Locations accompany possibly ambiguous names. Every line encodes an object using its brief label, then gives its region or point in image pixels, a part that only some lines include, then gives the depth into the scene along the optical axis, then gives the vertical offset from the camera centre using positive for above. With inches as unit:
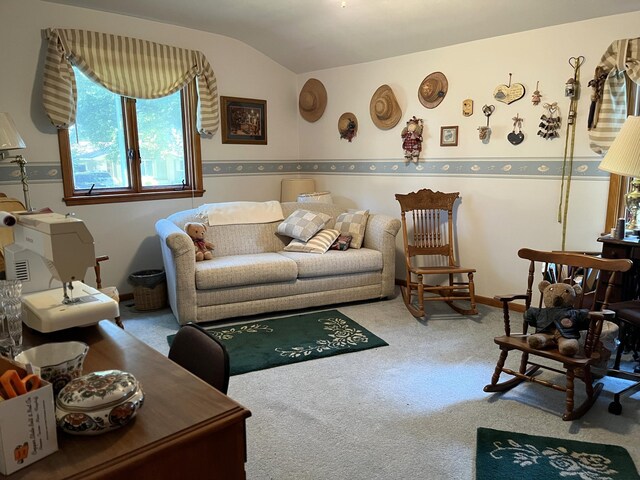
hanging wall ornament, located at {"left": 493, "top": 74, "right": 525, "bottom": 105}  146.3 +22.4
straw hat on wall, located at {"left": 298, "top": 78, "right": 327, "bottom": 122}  202.8 +28.4
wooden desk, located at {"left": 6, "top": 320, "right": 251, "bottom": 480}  32.5 -20.0
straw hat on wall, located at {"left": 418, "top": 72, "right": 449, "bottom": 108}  164.1 +26.3
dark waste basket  155.6 -40.4
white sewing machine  53.5 -12.1
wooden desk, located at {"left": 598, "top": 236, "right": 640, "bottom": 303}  112.9 -26.2
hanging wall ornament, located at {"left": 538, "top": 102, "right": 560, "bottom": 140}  140.2 +12.6
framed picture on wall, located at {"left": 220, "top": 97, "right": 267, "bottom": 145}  190.9 +18.7
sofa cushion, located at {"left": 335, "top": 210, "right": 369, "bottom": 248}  167.8 -21.0
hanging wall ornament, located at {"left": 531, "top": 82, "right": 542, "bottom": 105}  142.7 +20.5
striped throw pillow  159.6 -26.2
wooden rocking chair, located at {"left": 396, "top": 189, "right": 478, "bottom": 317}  151.6 -26.7
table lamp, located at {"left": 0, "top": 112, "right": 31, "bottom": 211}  119.5 +7.9
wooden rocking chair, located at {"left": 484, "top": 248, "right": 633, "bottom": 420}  90.3 -36.0
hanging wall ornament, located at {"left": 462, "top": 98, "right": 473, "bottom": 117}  157.9 +19.1
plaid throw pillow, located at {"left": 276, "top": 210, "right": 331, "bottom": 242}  164.1 -20.3
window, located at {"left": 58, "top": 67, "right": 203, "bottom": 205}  159.3 +6.5
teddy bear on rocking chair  93.4 -31.0
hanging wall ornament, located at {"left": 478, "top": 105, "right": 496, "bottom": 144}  153.5 +11.7
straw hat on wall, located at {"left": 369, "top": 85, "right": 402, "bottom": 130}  178.1 +21.3
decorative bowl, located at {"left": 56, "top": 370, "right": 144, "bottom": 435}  35.2 -17.8
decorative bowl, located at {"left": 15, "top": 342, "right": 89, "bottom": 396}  39.3 -16.8
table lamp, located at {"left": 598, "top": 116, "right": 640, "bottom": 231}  106.3 +2.7
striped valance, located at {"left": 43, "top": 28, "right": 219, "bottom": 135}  145.9 +32.4
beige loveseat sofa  136.9 -32.0
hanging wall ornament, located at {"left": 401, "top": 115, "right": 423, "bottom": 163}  172.2 +9.9
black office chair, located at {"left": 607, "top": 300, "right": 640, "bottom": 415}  95.3 -42.9
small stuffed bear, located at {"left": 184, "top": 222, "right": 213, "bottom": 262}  149.2 -22.9
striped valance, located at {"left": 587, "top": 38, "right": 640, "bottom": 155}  122.9 +18.8
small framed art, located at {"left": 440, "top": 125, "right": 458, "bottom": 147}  163.5 +10.0
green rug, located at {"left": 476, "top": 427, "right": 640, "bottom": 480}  75.7 -48.7
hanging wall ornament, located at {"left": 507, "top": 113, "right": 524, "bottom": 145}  148.2 +9.9
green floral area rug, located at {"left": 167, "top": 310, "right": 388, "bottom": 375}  118.3 -47.0
